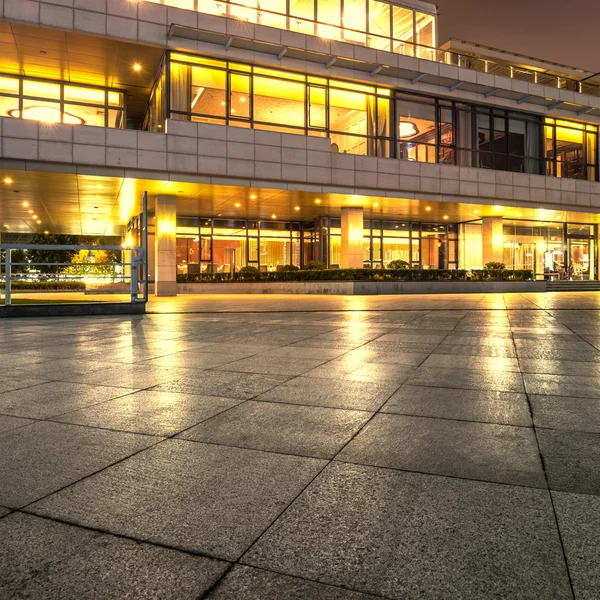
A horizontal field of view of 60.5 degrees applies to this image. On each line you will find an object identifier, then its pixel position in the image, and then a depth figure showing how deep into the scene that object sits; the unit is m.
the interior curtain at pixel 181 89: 25.08
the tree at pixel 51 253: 62.09
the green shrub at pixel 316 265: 32.25
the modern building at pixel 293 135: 23.92
